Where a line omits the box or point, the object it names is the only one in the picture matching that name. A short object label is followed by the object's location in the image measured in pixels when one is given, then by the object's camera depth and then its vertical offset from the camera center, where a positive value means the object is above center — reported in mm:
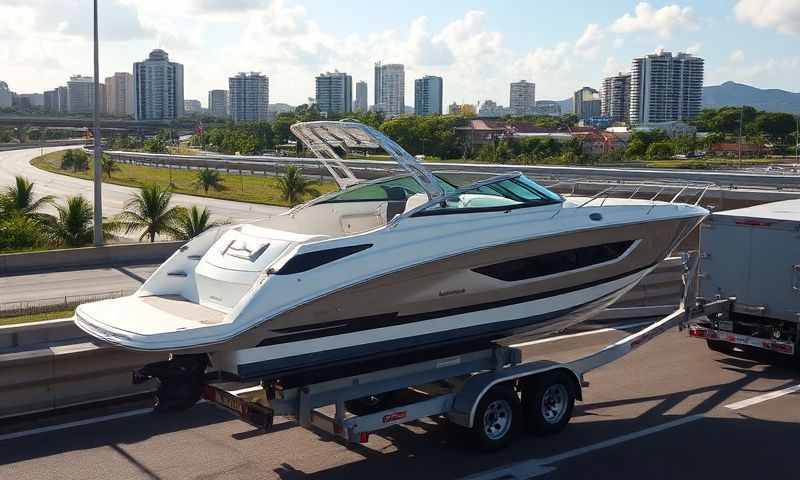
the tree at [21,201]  29039 -1612
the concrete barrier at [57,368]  9188 -2330
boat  7645 -1097
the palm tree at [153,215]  28812 -1977
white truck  11555 -1544
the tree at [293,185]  42812 -1315
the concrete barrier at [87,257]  23992 -2946
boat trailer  7867 -2285
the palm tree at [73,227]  28062 -2352
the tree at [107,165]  71956 -861
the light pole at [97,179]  25031 -710
